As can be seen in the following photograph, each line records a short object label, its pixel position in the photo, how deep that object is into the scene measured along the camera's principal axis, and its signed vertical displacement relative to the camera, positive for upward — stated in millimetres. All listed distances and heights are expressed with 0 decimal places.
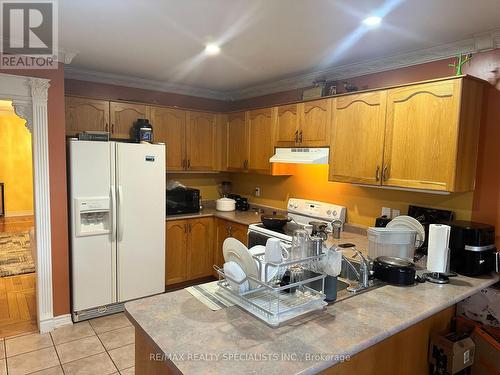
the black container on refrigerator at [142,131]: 3506 +305
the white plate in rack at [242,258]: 1520 -447
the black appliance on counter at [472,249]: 2080 -512
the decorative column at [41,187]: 2730 -255
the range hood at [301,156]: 3072 +74
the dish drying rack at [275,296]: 1413 -625
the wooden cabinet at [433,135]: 2242 +228
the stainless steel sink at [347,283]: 1753 -687
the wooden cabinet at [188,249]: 3811 -1047
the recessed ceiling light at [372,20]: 2070 +914
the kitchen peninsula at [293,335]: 1171 -686
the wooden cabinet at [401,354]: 1491 -928
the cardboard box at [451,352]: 1787 -1012
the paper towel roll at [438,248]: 1921 -470
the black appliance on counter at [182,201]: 3893 -479
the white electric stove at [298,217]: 3129 -561
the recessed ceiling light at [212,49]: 2643 +920
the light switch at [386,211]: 2936 -402
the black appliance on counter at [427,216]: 2537 -384
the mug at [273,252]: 1511 -404
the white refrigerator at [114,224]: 3021 -632
